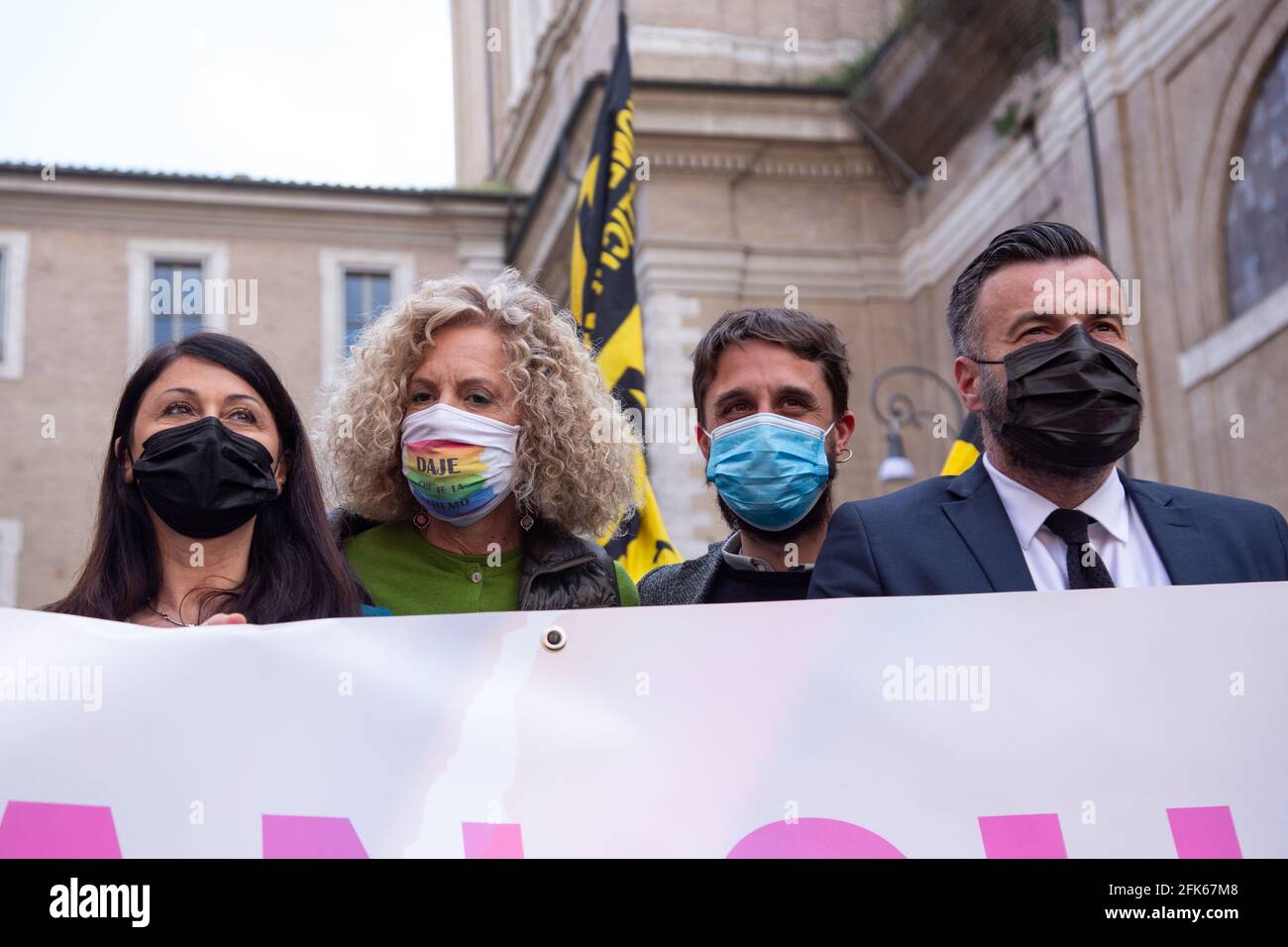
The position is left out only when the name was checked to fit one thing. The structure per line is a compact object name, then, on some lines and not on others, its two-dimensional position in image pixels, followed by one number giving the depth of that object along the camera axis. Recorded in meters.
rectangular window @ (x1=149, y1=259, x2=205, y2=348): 23.84
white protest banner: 2.34
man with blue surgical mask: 3.73
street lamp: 13.03
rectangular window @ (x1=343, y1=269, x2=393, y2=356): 26.16
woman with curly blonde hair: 3.57
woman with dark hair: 3.20
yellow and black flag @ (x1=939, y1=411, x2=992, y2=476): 6.55
